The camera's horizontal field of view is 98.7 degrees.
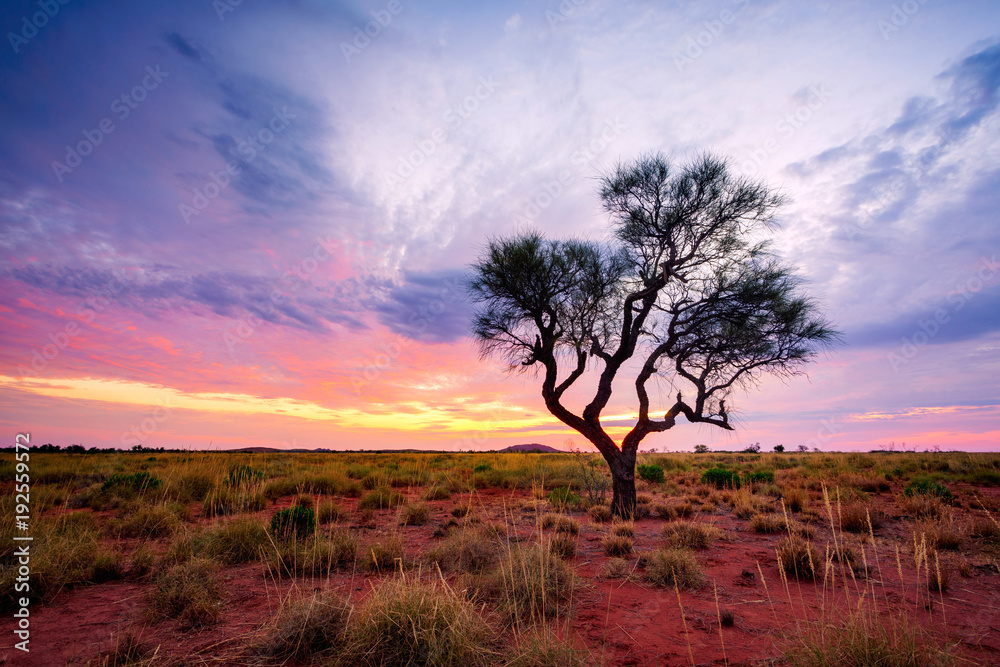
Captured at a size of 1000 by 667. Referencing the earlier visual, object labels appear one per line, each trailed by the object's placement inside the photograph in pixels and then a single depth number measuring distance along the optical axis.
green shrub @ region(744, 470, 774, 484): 18.59
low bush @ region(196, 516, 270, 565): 6.68
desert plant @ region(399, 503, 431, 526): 10.17
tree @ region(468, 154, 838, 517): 10.96
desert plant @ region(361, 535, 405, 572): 6.38
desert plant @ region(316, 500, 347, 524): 9.91
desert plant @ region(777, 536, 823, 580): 6.38
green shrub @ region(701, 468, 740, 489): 17.28
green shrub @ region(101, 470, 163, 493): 11.84
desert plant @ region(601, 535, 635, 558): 7.43
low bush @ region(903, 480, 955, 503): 12.05
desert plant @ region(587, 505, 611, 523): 10.84
